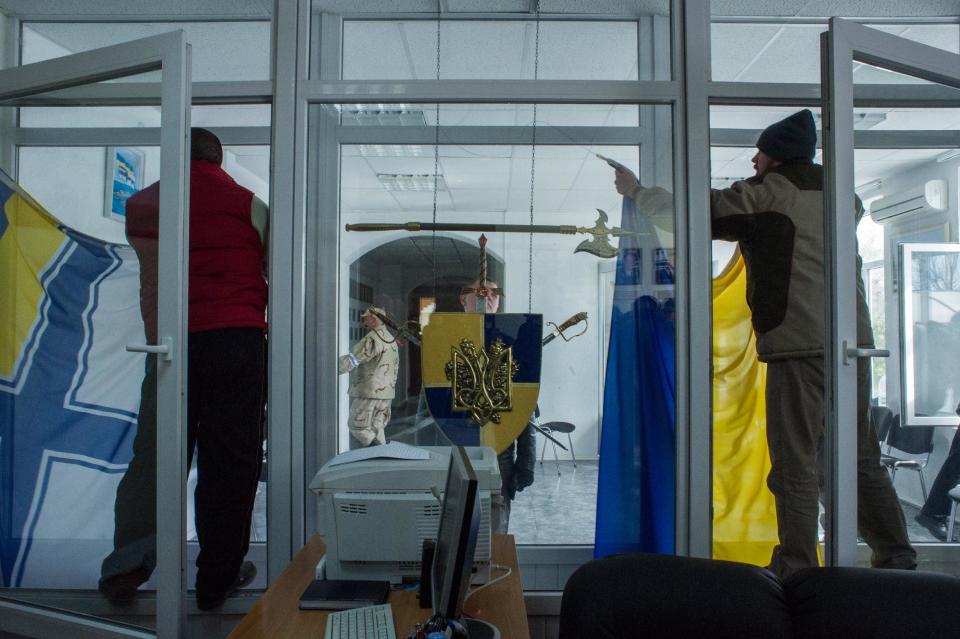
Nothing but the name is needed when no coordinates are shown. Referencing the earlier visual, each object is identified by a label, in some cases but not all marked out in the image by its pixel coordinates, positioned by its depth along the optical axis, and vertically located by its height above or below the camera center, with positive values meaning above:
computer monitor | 1.06 -0.32
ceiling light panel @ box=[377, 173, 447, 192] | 2.57 +0.59
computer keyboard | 1.26 -0.53
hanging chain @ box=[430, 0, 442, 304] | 2.57 +0.68
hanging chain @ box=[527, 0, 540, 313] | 2.54 +0.66
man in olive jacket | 2.28 +0.16
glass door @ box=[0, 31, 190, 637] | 1.87 -0.06
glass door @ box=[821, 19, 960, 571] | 1.98 +0.10
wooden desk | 1.31 -0.54
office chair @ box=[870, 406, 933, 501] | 2.05 -0.31
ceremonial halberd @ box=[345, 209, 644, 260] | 2.53 +0.41
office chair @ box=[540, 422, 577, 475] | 2.54 -0.32
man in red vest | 2.32 -0.07
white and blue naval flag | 2.08 -0.17
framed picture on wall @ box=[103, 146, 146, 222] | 2.08 +0.49
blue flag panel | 2.45 -0.28
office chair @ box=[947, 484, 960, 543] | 2.15 -0.50
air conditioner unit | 2.13 +0.44
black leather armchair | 1.10 -0.42
